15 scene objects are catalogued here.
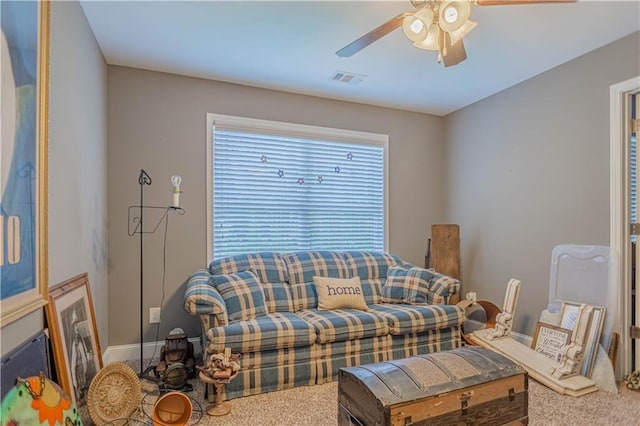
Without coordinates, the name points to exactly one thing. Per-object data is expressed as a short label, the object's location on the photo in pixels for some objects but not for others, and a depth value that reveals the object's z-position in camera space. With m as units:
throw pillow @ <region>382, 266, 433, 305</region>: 3.36
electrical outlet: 3.23
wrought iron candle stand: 3.17
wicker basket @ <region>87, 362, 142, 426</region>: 1.97
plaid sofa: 2.49
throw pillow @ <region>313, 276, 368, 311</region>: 3.16
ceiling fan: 1.72
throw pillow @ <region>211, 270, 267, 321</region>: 2.79
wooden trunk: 1.67
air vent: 3.33
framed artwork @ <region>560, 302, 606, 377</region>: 2.64
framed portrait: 1.71
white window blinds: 3.54
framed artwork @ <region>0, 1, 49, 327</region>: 1.23
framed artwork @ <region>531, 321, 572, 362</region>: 2.75
